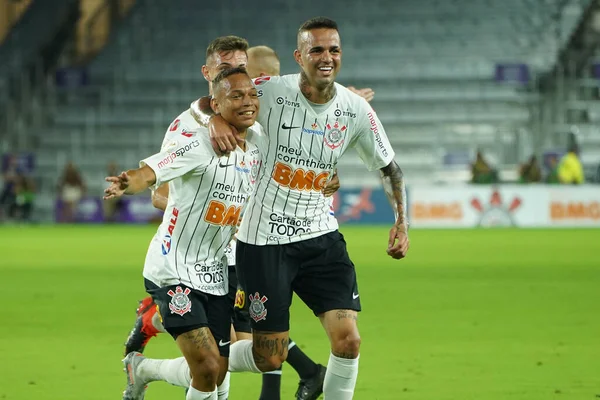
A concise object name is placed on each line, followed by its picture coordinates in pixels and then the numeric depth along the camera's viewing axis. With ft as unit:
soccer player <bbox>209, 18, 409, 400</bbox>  38.68
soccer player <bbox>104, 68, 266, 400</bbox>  35.70
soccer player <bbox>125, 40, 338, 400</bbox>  40.63
